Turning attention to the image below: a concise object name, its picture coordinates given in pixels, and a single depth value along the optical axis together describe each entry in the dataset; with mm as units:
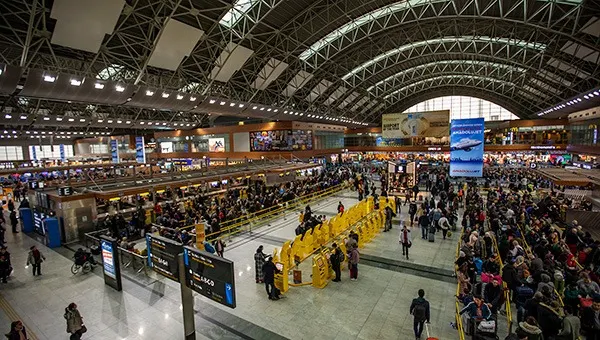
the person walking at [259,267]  9612
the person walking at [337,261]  9695
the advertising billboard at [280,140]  41656
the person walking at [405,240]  11569
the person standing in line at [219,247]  11320
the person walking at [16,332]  5819
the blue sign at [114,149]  31688
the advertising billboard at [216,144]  46906
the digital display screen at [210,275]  5727
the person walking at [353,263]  9807
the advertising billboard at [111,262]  9203
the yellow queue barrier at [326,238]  9422
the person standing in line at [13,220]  16688
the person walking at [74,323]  6602
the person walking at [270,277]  8594
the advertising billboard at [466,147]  15484
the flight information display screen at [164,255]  6941
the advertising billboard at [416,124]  20594
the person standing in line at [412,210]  16500
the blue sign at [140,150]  29859
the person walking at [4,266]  10133
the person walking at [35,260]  10531
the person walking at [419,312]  6539
